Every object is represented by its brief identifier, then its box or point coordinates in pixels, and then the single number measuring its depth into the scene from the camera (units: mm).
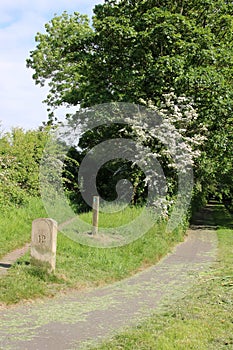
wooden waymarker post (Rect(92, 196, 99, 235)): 13117
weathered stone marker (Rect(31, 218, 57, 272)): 9031
